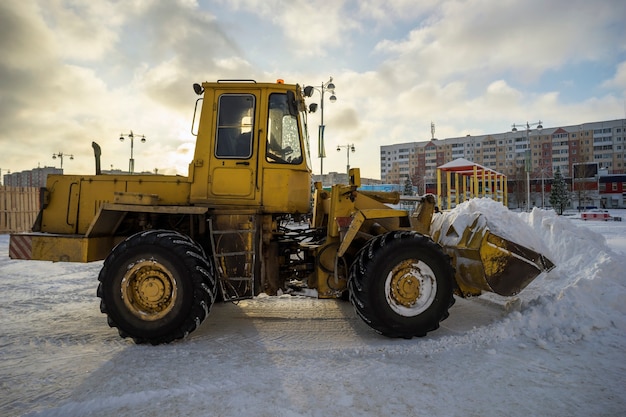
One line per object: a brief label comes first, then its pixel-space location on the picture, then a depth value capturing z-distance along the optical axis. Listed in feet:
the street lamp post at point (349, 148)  120.37
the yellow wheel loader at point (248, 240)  14.90
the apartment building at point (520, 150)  307.37
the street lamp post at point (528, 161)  75.50
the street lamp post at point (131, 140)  68.98
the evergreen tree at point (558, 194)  164.35
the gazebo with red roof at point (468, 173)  58.14
